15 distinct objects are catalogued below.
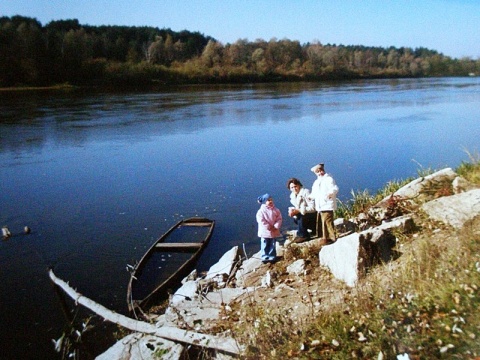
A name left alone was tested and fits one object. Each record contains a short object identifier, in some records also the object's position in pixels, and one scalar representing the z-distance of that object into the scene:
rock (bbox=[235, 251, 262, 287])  8.00
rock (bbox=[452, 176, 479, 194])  8.39
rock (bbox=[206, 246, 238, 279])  9.20
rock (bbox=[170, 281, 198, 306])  8.14
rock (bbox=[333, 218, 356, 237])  9.34
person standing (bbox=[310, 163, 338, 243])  7.83
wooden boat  9.37
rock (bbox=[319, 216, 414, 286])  6.40
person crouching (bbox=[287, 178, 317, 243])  8.70
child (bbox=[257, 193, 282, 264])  8.22
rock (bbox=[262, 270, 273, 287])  7.31
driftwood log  5.18
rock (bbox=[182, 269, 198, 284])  9.63
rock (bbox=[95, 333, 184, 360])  5.76
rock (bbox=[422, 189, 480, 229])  6.68
